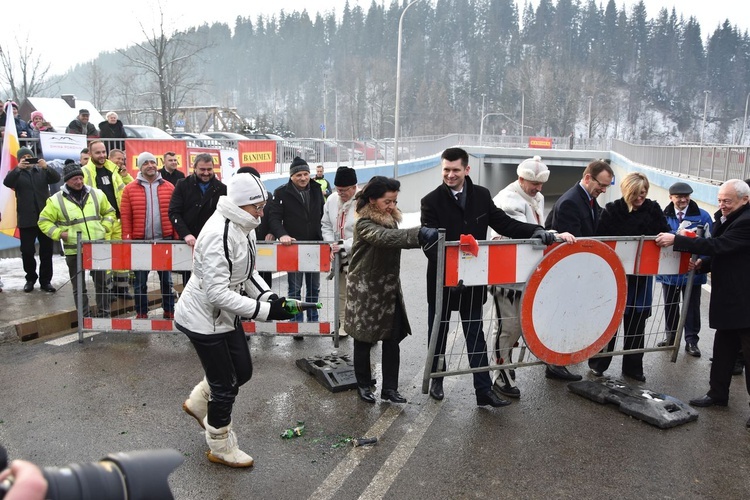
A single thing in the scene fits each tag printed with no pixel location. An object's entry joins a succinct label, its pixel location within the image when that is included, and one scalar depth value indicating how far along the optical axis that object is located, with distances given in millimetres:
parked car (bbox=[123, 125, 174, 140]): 23625
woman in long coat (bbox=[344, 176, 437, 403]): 4805
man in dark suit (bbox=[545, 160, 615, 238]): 5473
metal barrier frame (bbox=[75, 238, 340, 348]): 6641
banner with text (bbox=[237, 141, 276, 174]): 17516
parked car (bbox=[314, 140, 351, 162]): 22547
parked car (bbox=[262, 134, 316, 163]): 19547
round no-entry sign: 4824
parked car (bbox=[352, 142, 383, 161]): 26541
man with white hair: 4994
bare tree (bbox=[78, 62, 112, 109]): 64256
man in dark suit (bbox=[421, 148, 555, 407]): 4996
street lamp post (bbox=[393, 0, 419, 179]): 28578
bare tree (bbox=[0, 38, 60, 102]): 32438
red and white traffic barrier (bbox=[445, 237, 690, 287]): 4695
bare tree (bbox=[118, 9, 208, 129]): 26625
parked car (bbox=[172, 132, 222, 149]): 17933
